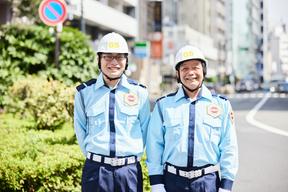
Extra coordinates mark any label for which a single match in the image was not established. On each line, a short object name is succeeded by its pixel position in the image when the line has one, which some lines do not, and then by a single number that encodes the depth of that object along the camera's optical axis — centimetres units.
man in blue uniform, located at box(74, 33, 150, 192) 384
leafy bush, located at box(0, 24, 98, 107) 1359
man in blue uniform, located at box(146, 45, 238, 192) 359
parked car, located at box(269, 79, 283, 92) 6544
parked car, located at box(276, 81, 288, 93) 5639
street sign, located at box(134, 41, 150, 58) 3475
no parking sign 982
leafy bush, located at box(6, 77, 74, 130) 952
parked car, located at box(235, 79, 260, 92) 7344
